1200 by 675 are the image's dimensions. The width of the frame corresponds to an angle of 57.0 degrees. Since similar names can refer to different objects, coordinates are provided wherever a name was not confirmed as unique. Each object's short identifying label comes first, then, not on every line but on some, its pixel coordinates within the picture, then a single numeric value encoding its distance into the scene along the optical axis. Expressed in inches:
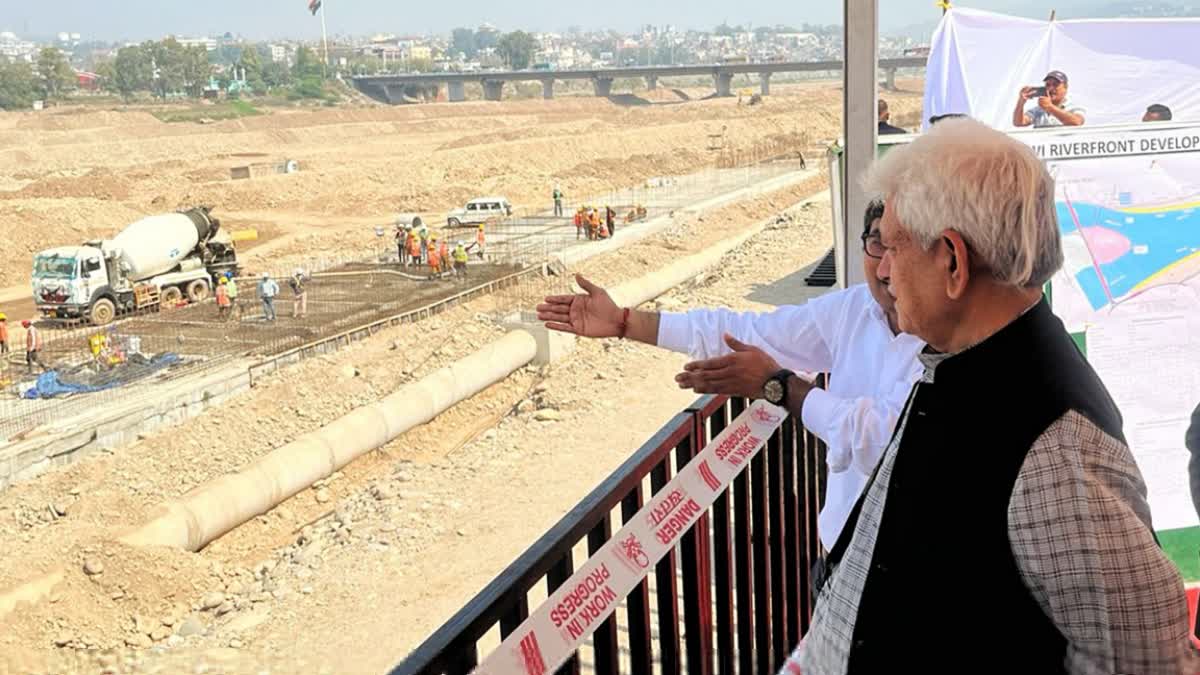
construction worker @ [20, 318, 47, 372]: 746.8
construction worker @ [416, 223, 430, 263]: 1079.5
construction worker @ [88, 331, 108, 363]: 743.1
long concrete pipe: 497.0
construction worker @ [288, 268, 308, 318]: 908.0
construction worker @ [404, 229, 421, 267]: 1070.4
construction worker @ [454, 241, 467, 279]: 1048.8
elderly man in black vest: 53.1
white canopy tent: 124.9
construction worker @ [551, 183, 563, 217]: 1457.9
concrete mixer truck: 879.1
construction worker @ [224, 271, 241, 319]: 892.3
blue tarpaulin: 690.2
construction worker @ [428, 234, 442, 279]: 1042.7
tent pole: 125.4
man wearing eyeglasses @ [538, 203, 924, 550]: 82.4
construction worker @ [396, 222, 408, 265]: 1101.1
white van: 1400.1
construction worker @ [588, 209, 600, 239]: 1225.4
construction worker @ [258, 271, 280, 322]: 872.3
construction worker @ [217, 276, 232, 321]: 884.6
